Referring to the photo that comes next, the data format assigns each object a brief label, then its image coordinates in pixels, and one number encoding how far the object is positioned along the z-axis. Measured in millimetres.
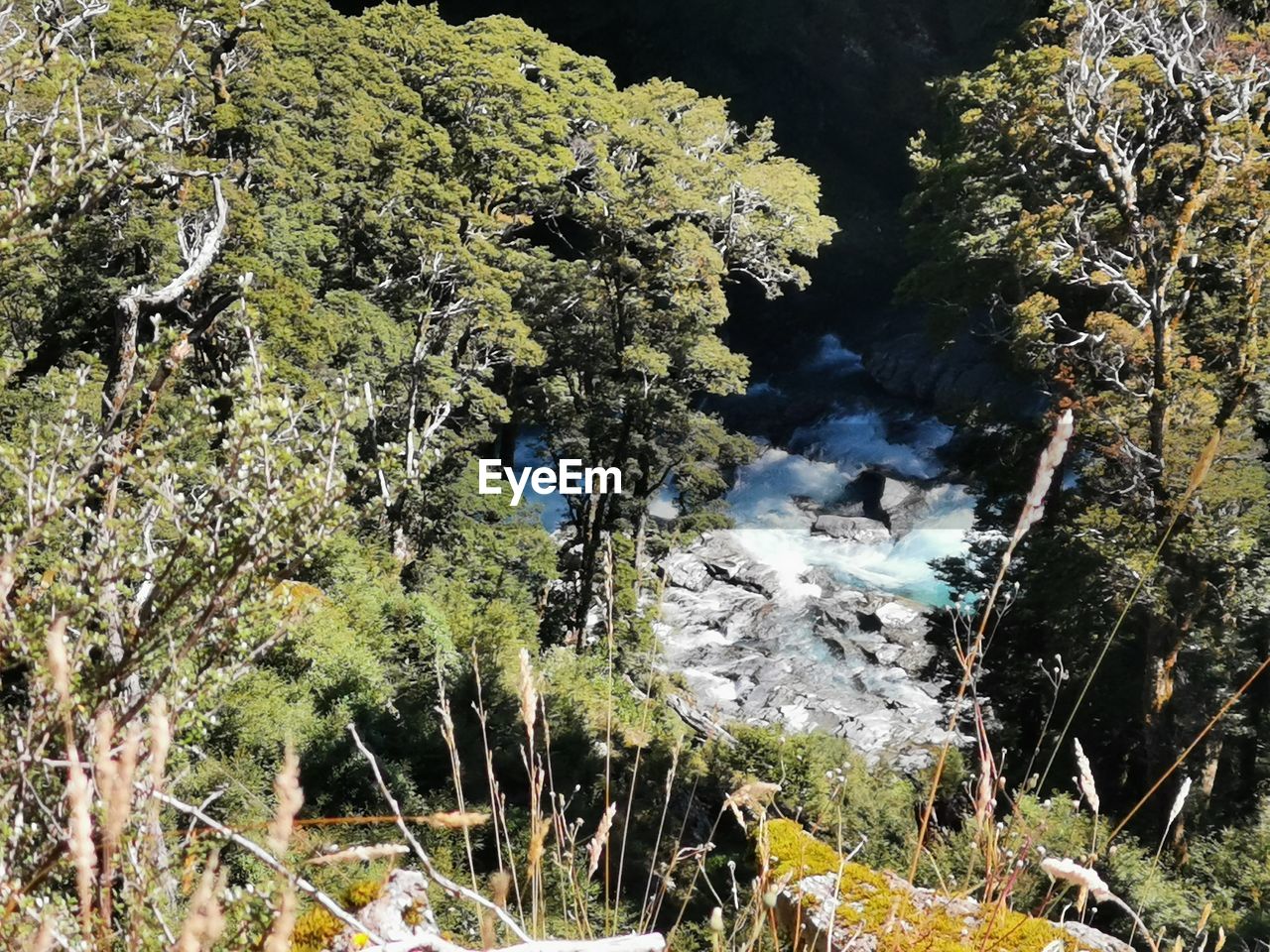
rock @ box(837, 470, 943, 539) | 22266
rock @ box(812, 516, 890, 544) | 22000
